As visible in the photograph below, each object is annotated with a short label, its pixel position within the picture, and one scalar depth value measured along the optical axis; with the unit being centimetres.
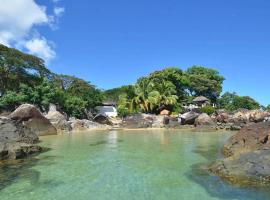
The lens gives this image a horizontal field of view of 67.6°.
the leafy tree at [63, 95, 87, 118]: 2903
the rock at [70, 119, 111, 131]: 2289
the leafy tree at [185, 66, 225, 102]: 4298
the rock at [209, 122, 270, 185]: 597
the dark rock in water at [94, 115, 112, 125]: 2990
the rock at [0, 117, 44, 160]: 898
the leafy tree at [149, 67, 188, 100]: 3617
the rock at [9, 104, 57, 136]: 1808
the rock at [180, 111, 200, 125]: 2496
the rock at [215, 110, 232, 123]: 2679
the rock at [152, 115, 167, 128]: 2563
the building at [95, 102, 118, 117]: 4230
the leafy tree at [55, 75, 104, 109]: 3419
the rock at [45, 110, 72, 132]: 2169
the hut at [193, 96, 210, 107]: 3895
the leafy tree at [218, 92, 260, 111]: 4568
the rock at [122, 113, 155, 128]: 2540
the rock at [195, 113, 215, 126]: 2367
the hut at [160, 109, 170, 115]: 3059
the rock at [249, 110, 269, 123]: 2600
